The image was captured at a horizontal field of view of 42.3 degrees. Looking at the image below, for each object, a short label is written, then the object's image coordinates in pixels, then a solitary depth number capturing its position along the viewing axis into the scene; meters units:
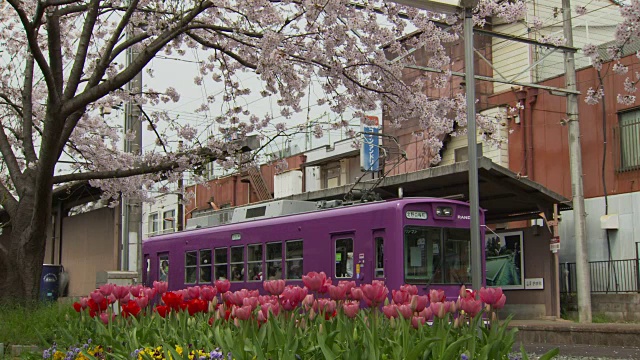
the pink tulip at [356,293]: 6.55
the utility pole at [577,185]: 20.59
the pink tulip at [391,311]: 5.94
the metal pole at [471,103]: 9.44
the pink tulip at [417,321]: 5.71
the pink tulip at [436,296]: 6.18
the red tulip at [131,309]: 7.25
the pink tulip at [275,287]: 6.50
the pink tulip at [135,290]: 7.84
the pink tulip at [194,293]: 7.48
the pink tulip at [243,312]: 5.84
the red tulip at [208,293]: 7.28
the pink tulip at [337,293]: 6.59
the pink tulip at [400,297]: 6.27
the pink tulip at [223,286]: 7.66
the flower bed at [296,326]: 5.14
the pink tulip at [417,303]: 5.93
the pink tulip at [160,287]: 7.99
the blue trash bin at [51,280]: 29.52
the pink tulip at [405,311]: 5.84
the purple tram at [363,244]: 15.88
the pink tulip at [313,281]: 6.66
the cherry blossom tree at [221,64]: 12.59
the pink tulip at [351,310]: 6.02
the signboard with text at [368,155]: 30.76
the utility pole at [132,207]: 18.91
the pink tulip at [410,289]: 6.58
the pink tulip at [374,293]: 6.23
